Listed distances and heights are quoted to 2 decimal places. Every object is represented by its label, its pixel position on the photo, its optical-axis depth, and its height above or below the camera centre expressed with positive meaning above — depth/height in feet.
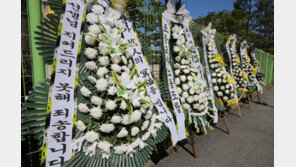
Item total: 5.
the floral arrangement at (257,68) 21.30 +1.63
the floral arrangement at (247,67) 18.40 +1.57
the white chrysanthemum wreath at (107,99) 4.58 -0.64
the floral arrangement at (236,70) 15.80 +1.03
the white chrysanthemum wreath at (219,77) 12.07 +0.23
